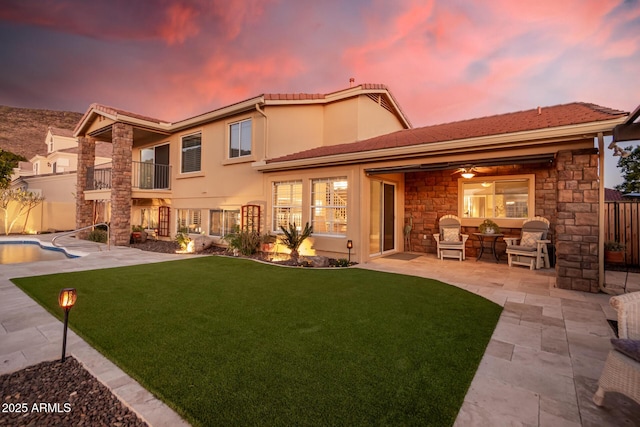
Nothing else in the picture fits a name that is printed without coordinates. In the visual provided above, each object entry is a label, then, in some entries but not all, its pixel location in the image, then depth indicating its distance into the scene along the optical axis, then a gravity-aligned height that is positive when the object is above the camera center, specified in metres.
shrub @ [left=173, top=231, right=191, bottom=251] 10.82 -1.06
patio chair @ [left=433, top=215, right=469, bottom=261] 8.85 -0.76
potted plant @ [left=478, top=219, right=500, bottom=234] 8.62 -0.34
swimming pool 10.02 -1.62
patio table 8.76 -0.85
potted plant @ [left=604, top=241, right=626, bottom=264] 6.89 -0.86
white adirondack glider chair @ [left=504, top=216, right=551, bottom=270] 7.59 -0.83
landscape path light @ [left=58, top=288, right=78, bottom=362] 2.78 -0.89
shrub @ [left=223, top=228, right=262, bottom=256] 9.75 -0.99
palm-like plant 8.64 -0.77
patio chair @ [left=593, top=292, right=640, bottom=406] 1.94 -1.01
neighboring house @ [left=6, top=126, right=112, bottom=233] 17.64 +2.51
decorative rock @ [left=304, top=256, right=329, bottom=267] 7.97 -1.33
